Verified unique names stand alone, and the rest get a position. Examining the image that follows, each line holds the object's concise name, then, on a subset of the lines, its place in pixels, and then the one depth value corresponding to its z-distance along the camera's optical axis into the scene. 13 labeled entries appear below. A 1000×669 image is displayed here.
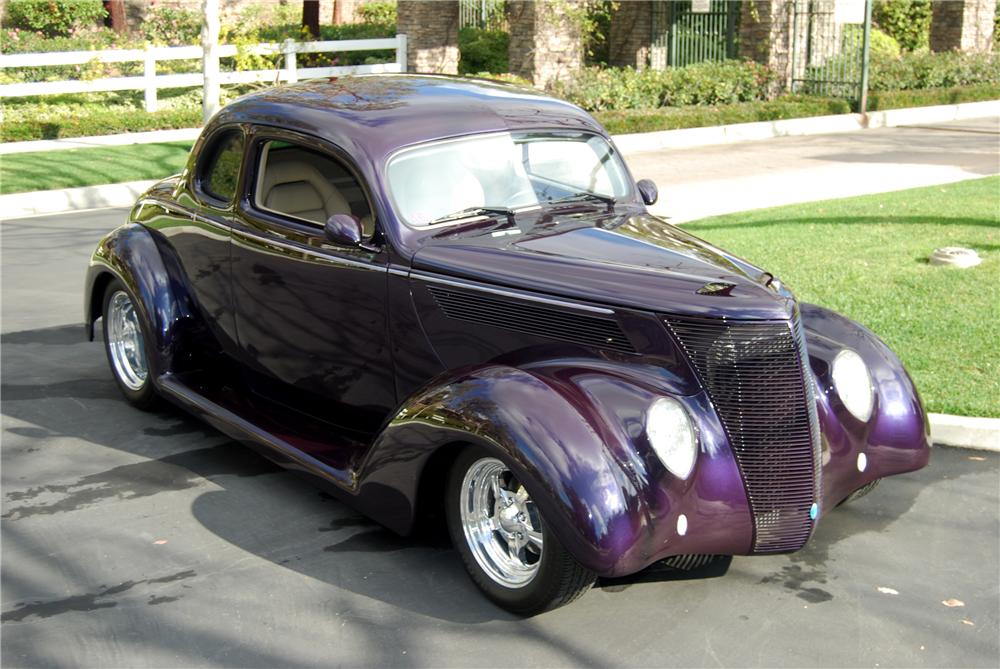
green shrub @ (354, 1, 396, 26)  36.03
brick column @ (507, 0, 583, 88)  21.55
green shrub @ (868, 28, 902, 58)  29.55
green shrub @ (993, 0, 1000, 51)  33.99
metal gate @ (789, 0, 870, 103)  23.97
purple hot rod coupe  4.32
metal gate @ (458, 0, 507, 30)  31.25
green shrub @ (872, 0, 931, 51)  33.81
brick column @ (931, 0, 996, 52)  28.95
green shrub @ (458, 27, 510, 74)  28.19
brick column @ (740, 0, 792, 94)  23.69
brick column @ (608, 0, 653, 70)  27.69
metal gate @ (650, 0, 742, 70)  25.89
